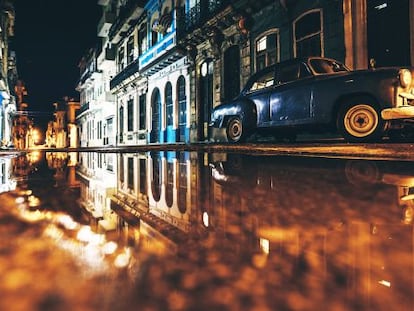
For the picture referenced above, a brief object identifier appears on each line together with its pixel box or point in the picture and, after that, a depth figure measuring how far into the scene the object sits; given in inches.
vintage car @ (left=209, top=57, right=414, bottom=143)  188.4
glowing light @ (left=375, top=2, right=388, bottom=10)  339.3
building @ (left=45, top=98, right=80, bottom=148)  1926.7
